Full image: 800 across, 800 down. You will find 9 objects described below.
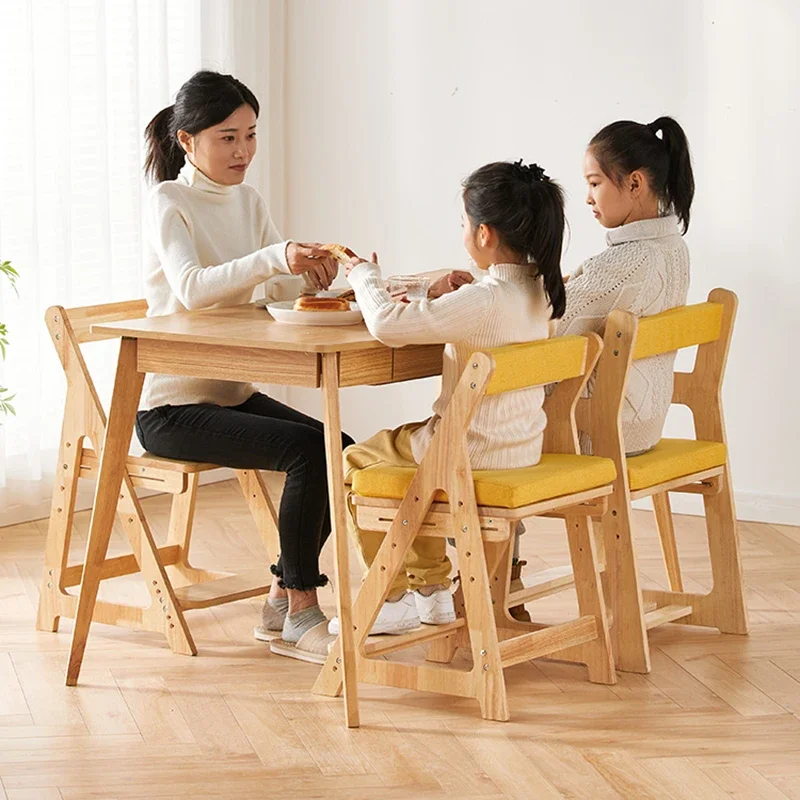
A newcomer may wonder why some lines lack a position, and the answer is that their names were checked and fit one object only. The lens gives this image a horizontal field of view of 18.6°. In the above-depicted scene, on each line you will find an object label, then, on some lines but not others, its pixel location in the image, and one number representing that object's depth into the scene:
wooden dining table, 4.36
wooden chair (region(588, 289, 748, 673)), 4.84
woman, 5.03
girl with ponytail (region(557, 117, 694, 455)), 5.00
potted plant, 5.81
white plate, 4.69
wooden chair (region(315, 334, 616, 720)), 4.32
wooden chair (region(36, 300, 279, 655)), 5.17
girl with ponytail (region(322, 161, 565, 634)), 4.38
